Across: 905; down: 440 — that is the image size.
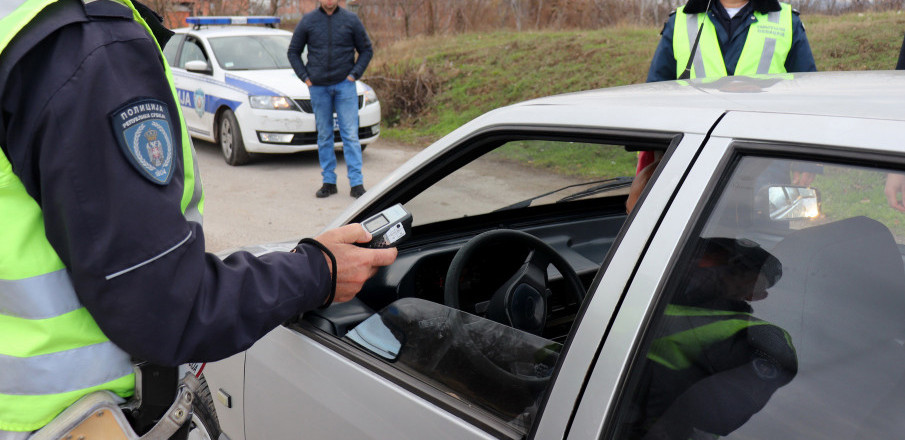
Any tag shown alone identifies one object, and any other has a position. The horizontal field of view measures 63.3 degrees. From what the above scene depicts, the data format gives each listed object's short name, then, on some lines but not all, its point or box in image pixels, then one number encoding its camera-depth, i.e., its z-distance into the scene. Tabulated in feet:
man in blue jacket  22.16
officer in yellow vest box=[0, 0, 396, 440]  3.65
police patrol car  25.82
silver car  3.58
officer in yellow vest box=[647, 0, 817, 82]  10.54
